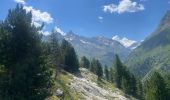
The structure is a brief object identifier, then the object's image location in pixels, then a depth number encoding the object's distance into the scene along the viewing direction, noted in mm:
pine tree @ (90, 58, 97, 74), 68864
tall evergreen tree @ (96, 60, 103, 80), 65514
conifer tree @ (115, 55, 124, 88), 62638
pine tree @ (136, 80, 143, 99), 59459
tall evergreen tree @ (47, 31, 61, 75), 39979
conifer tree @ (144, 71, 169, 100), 34933
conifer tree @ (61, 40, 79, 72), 53565
